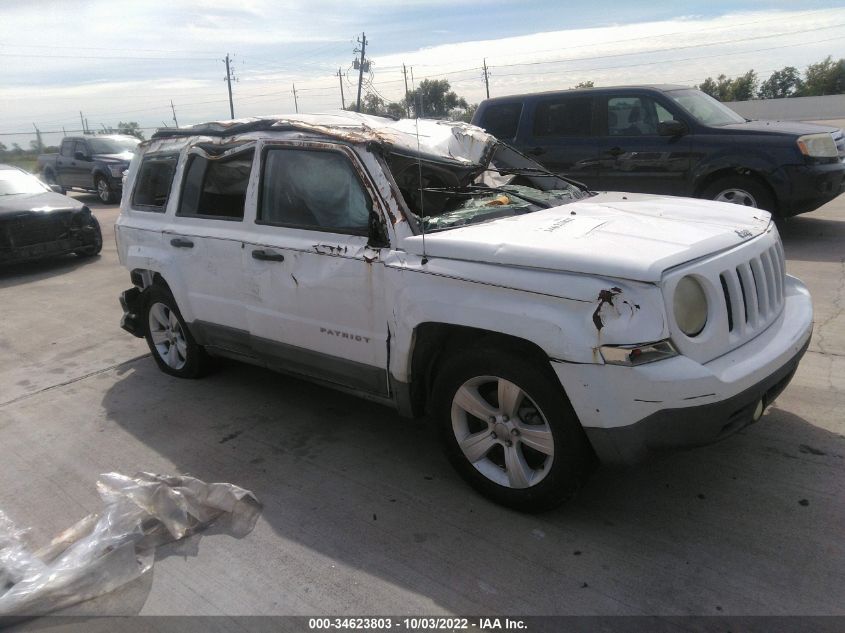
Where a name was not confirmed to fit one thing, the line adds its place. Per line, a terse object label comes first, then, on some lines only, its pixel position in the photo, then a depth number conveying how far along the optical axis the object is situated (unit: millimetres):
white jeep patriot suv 2641
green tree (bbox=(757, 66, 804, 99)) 69812
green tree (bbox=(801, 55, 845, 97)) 64469
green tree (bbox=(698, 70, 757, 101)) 63469
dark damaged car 9445
